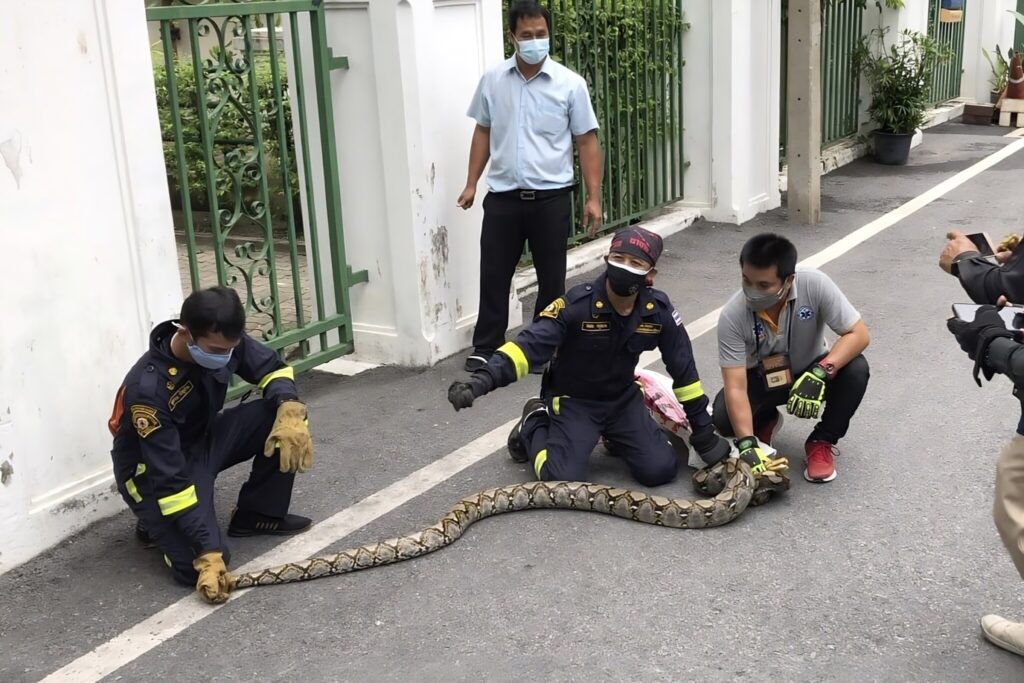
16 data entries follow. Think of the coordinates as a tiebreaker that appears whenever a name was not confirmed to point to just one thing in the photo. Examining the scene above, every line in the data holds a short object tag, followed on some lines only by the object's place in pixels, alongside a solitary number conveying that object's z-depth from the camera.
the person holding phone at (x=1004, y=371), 3.70
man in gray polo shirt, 5.43
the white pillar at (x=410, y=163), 7.17
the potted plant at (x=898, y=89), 14.57
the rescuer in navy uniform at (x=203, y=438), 4.57
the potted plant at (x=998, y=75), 18.86
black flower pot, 14.53
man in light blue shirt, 7.24
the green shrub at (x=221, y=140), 11.02
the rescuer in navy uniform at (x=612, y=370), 5.32
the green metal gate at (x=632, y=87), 9.80
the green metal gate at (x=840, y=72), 14.09
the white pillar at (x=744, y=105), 11.00
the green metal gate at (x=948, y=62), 17.69
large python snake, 4.82
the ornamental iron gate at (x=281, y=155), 6.25
